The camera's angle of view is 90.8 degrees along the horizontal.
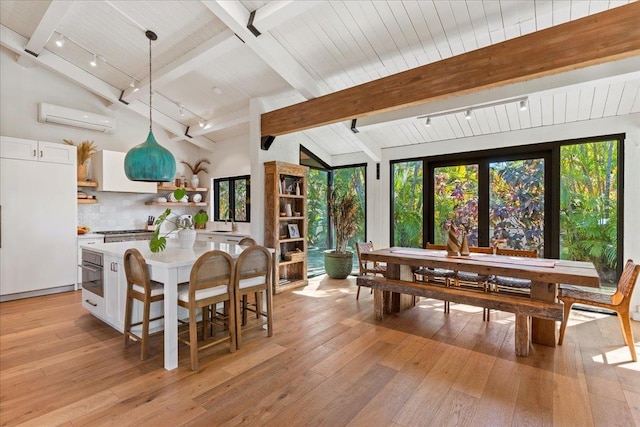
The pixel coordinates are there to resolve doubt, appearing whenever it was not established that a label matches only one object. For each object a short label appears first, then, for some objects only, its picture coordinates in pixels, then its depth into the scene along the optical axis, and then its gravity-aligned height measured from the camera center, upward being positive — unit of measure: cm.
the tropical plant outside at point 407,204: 561 +11
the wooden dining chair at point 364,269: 439 -83
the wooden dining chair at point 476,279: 355 -80
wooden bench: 272 -86
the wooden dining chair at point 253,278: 278 -63
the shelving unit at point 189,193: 621 +38
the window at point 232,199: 643 +25
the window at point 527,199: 397 +15
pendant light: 307 +47
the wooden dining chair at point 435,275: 387 -82
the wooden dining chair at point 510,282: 341 -80
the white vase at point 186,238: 331 -29
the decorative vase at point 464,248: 360 -44
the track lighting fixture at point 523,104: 346 +117
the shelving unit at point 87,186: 515 +42
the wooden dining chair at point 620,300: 266 -83
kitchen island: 249 -57
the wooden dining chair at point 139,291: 256 -69
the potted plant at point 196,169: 677 +91
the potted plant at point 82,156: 521 +91
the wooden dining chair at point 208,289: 245 -65
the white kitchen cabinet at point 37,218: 425 -10
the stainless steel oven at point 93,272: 333 -67
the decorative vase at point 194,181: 677 +63
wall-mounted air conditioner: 491 +153
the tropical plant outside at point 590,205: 393 +6
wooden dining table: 269 -55
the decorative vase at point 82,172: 520 +64
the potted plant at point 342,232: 572 -41
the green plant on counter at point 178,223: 284 -13
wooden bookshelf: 486 -15
